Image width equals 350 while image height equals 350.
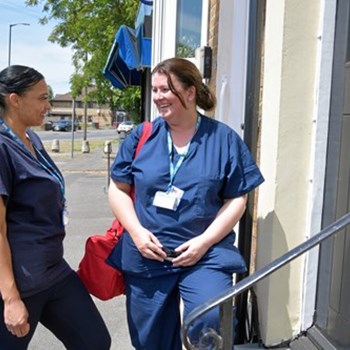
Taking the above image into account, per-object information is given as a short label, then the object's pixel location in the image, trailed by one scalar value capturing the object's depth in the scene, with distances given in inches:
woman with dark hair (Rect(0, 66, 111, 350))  84.0
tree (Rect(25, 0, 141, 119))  536.7
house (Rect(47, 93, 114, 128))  3325.5
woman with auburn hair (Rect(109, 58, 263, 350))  90.0
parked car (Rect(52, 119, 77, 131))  2256.4
